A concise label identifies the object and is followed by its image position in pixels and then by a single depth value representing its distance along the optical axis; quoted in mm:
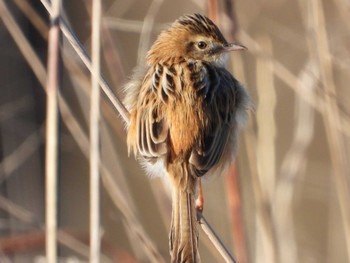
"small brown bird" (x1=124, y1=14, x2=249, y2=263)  7062
